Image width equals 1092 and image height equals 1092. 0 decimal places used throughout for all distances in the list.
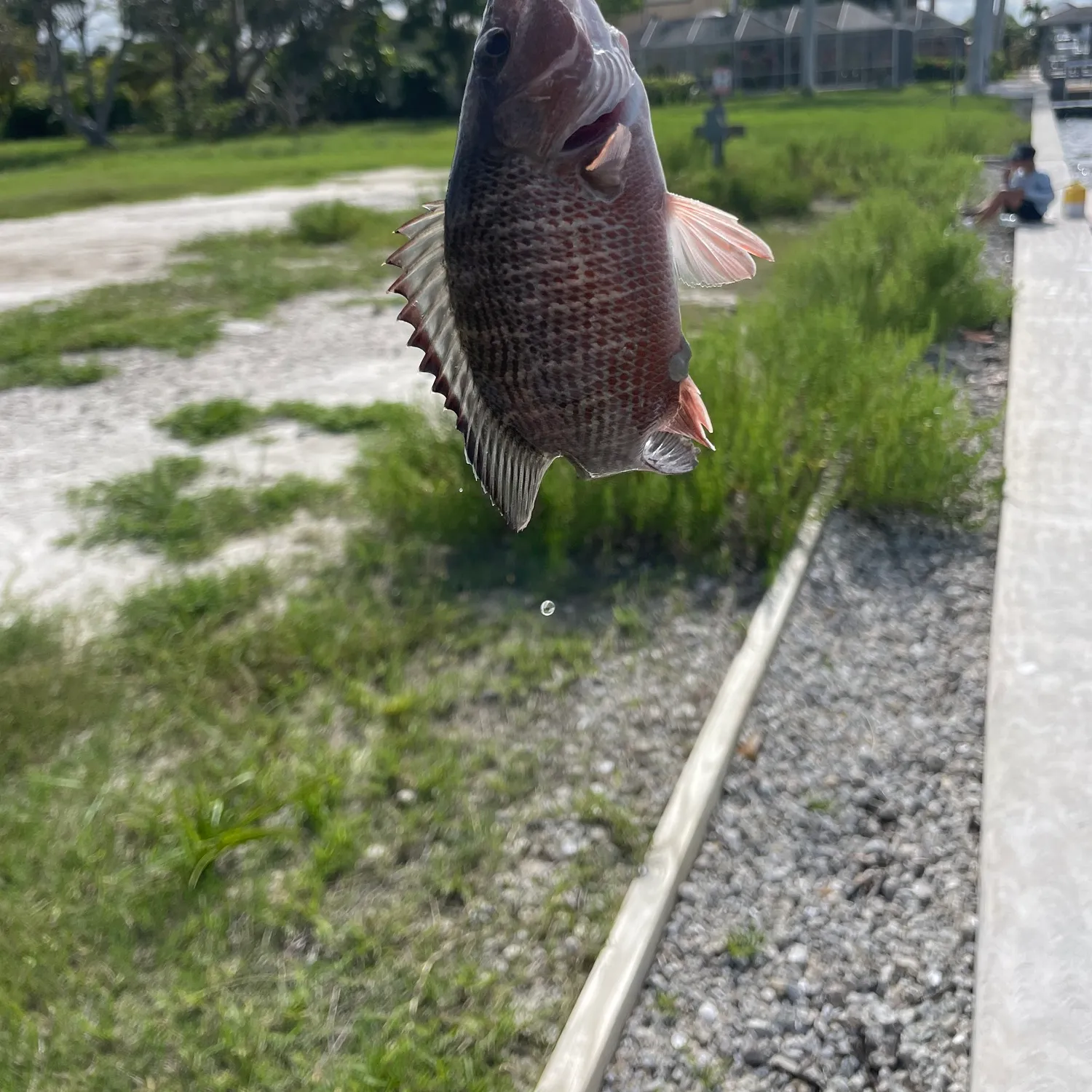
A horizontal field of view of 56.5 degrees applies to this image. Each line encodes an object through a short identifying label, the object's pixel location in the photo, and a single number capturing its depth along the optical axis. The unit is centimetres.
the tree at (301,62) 3225
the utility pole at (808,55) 3010
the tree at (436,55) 2634
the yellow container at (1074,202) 1080
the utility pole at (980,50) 2427
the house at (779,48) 4300
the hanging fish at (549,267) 64
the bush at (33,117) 3709
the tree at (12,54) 2822
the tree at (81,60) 2817
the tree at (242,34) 3244
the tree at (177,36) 3206
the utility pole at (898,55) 4188
